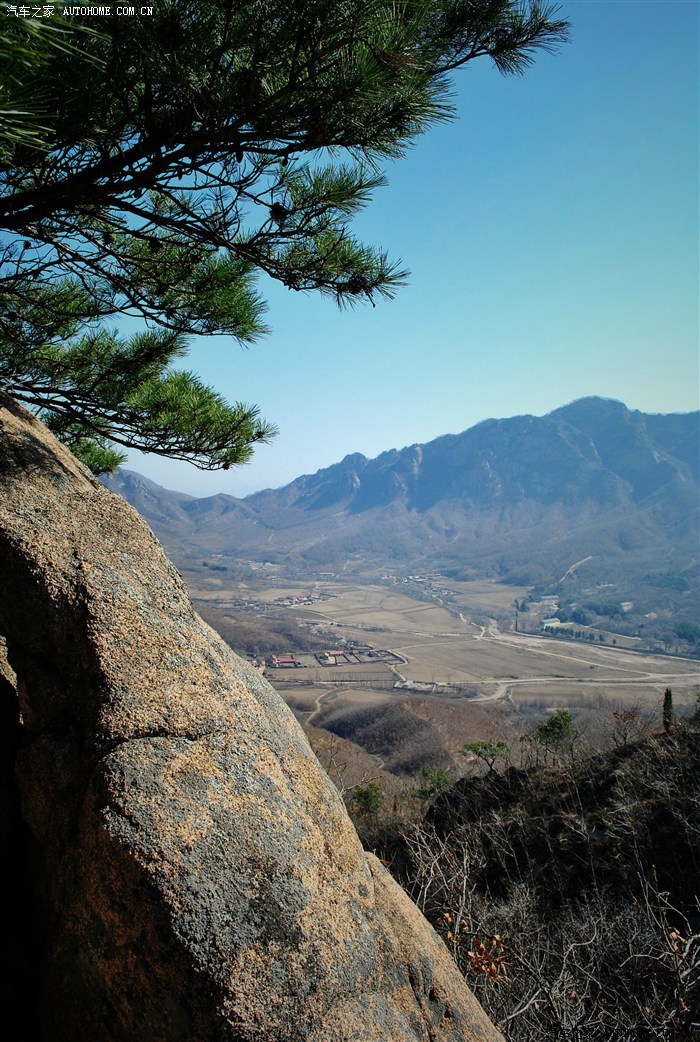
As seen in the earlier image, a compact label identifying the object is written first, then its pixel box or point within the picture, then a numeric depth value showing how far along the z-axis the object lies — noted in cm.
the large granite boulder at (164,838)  178
